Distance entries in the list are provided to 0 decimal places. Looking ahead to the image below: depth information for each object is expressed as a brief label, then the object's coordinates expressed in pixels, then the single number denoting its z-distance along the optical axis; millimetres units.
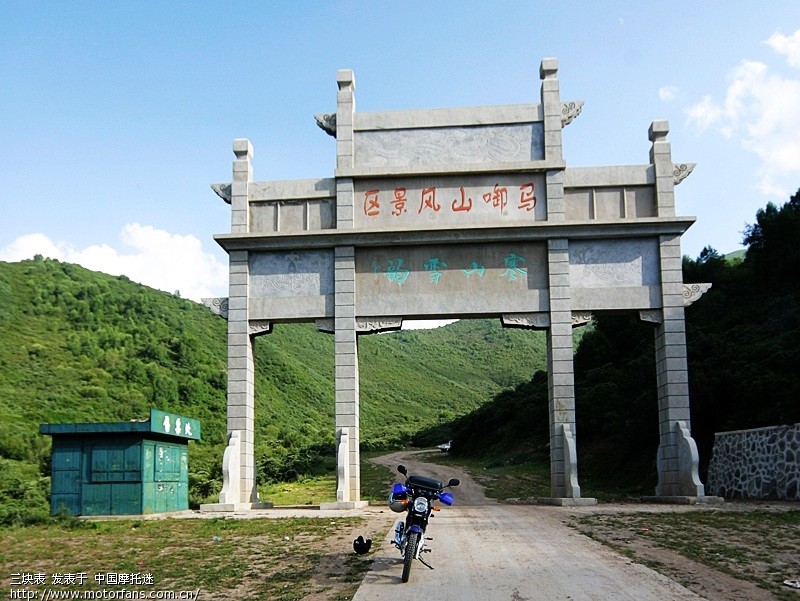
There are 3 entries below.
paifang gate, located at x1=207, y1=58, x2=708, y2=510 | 16984
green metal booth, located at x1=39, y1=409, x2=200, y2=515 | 14758
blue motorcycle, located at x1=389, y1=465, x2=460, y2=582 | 7698
